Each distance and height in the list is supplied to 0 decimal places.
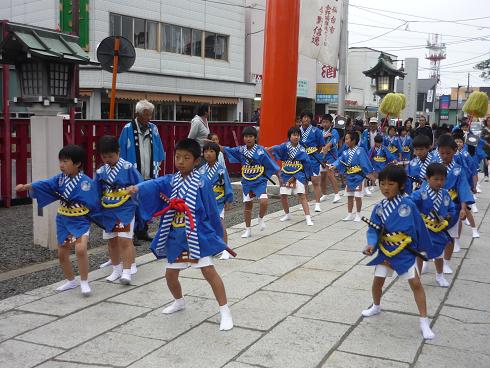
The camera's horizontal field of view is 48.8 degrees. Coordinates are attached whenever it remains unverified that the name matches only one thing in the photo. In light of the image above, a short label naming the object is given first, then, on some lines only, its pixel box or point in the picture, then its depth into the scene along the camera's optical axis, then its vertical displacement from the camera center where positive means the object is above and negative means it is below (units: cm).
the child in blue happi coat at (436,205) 511 -77
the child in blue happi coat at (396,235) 425 -89
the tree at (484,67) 5129 +565
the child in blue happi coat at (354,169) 916 -79
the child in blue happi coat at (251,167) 768 -67
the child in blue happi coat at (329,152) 1170 -66
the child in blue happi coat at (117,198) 530 -80
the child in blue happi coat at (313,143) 1027 -40
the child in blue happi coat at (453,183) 580 -64
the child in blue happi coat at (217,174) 650 -65
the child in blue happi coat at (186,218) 423 -80
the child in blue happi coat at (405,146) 1370 -56
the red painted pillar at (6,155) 916 -70
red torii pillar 1143 +111
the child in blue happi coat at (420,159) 654 -43
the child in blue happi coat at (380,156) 1209 -73
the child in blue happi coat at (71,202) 499 -80
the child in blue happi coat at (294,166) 874 -73
